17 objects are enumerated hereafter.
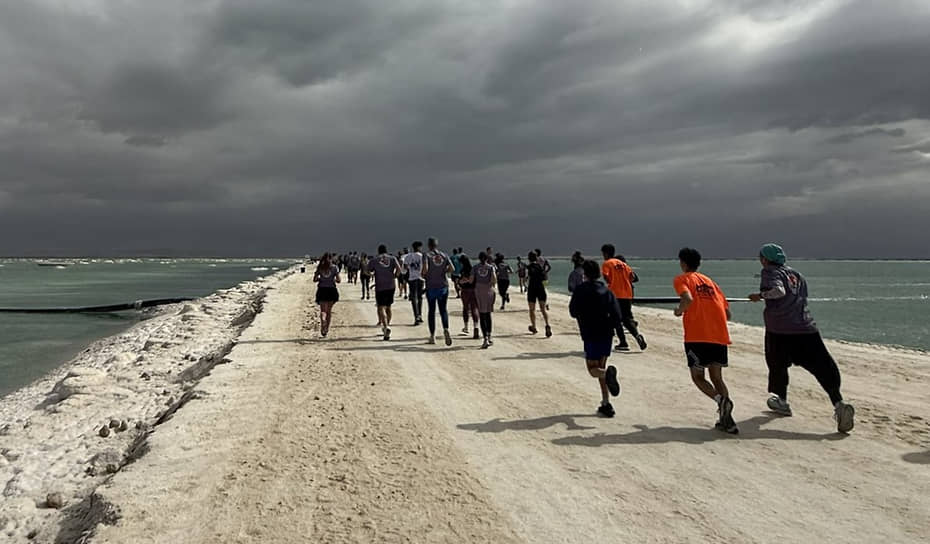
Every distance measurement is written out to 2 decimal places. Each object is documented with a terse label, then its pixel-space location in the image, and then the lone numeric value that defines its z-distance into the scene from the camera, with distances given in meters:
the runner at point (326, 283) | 13.19
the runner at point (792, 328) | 6.26
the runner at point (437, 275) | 12.26
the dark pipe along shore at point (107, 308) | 31.09
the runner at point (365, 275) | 25.83
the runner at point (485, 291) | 12.09
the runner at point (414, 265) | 14.02
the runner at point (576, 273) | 12.48
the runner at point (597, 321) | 6.65
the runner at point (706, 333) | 6.06
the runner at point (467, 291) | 12.62
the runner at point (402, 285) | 23.05
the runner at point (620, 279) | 11.23
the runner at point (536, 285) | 14.06
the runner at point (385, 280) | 13.35
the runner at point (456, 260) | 18.31
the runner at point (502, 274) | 20.48
